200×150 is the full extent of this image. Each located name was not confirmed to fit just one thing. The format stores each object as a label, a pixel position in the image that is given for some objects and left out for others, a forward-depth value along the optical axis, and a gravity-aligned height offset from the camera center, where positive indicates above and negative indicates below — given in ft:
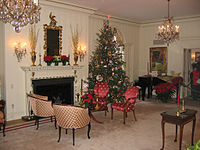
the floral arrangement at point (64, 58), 23.68 +0.87
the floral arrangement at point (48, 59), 22.57 +0.71
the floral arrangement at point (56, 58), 23.26 +0.79
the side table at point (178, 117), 13.64 -3.45
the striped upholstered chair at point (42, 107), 18.31 -3.66
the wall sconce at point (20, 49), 20.69 +1.62
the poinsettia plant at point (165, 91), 29.40 -3.50
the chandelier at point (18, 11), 11.41 +3.03
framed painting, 34.86 +1.20
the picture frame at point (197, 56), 31.91 +1.57
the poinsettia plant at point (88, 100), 19.07 -3.20
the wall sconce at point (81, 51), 25.93 +1.82
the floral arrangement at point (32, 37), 21.71 +2.96
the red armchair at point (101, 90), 23.97 -2.79
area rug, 15.12 -5.75
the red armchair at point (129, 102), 21.02 -3.70
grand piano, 30.99 -2.20
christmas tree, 25.89 -0.02
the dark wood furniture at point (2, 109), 15.80 -3.85
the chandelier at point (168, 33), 22.52 +3.58
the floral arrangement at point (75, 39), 25.31 +3.25
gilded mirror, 23.00 +3.05
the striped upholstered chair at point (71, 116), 15.40 -3.79
